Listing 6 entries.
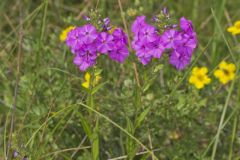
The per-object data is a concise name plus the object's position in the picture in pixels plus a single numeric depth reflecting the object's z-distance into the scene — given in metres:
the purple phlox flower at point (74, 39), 0.77
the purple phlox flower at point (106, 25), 0.78
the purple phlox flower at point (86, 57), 0.77
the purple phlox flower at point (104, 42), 0.76
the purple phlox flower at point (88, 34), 0.76
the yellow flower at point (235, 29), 1.08
